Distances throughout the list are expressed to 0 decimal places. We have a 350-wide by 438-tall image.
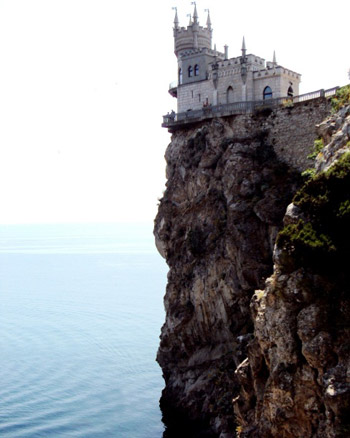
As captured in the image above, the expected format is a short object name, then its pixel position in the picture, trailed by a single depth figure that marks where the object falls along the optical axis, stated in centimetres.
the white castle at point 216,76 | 5025
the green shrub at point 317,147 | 4053
